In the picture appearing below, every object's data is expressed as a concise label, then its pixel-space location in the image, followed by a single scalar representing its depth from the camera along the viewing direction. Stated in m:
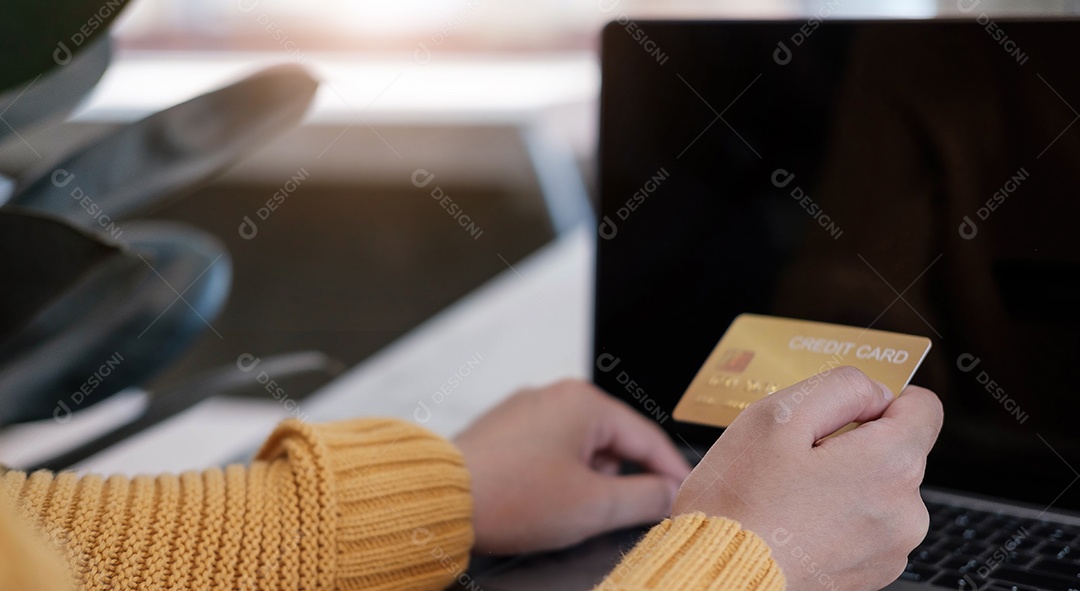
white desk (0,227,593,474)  1.32
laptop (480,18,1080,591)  1.08
